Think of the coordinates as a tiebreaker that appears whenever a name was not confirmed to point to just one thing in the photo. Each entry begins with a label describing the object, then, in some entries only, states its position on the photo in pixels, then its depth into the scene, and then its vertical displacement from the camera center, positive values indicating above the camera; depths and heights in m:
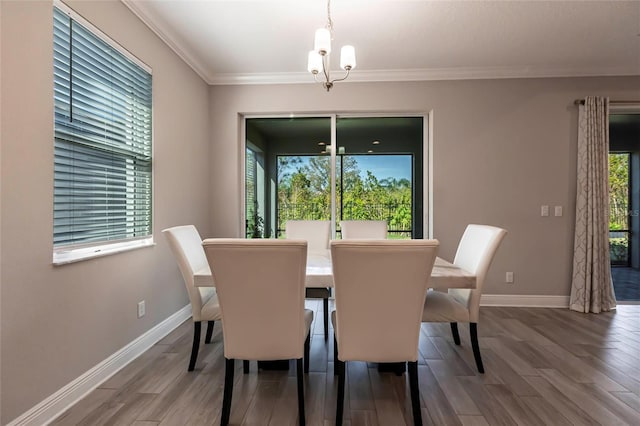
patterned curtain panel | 3.47 -0.07
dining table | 1.84 -0.38
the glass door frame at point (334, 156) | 3.94 +0.68
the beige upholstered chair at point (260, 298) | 1.49 -0.42
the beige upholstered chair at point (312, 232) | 3.19 -0.21
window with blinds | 1.79 +0.46
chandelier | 1.98 +1.01
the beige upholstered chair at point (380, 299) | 1.46 -0.42
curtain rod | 3.55 +1.19
